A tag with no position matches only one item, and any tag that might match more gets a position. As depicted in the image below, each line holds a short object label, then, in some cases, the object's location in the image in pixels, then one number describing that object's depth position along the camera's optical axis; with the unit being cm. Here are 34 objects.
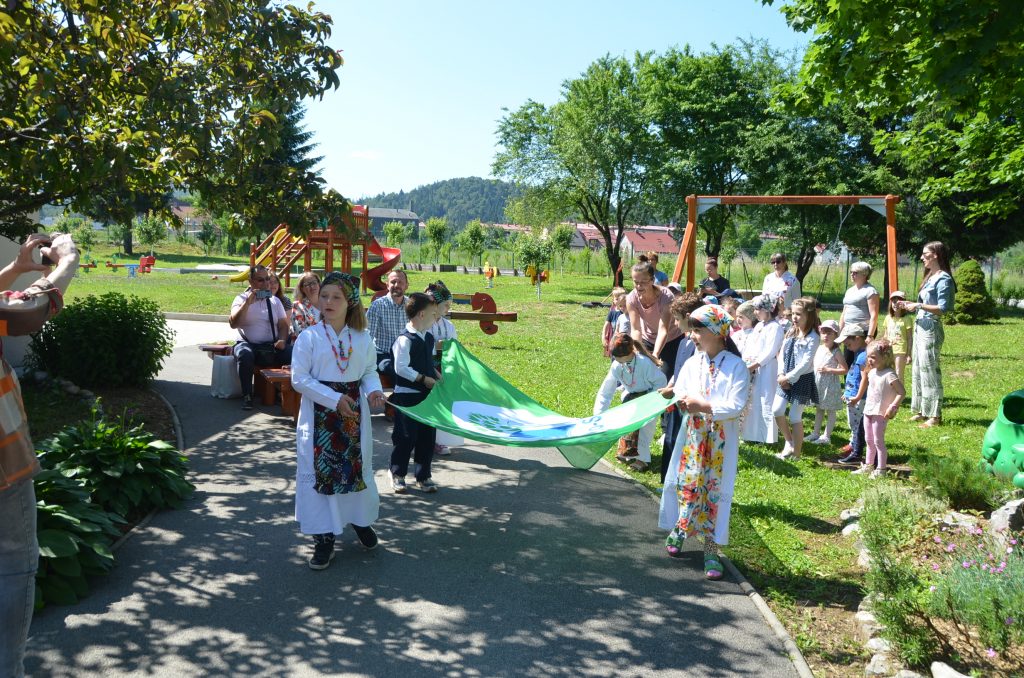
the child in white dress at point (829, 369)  846
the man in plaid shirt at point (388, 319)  863
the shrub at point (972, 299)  2417
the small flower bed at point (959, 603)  411
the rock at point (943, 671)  391
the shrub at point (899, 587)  423
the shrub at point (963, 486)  642
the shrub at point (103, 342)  980
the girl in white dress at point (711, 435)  550
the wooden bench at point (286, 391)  978
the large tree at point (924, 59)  642
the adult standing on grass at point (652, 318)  778
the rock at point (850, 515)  663
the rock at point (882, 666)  422
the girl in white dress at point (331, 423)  542
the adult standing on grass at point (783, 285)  1143
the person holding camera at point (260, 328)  1046
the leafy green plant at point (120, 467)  608
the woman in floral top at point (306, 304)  1038
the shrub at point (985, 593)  409
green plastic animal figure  670
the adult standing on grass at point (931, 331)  933
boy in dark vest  710
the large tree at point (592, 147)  3600
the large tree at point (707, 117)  3600
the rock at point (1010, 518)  564
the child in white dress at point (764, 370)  833
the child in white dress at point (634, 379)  770
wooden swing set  1135
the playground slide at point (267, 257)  2722
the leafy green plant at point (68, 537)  480
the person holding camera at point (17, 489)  341
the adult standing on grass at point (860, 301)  969
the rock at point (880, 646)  439
